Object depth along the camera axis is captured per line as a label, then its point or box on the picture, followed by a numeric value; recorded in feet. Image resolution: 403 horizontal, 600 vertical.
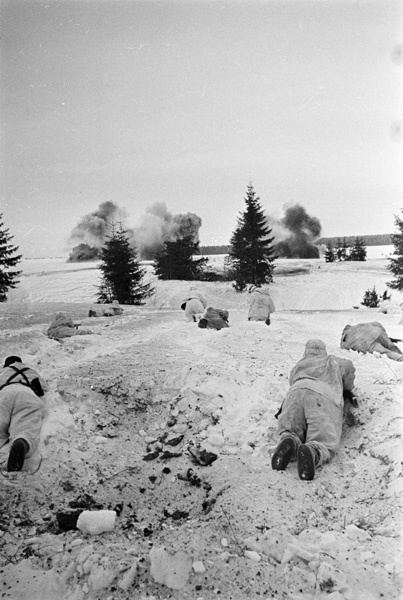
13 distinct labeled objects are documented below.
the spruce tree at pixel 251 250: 64.75
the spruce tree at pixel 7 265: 40.91
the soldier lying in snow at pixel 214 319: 26.50
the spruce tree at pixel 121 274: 55.31
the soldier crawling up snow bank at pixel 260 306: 30.22
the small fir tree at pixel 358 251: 83.51
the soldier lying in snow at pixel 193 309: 30.72
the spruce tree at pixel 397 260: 60.39
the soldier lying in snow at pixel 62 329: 24.40
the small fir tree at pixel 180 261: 65.41
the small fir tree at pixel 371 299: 54.90
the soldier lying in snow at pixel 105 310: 36.27
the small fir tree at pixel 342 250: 87.10
